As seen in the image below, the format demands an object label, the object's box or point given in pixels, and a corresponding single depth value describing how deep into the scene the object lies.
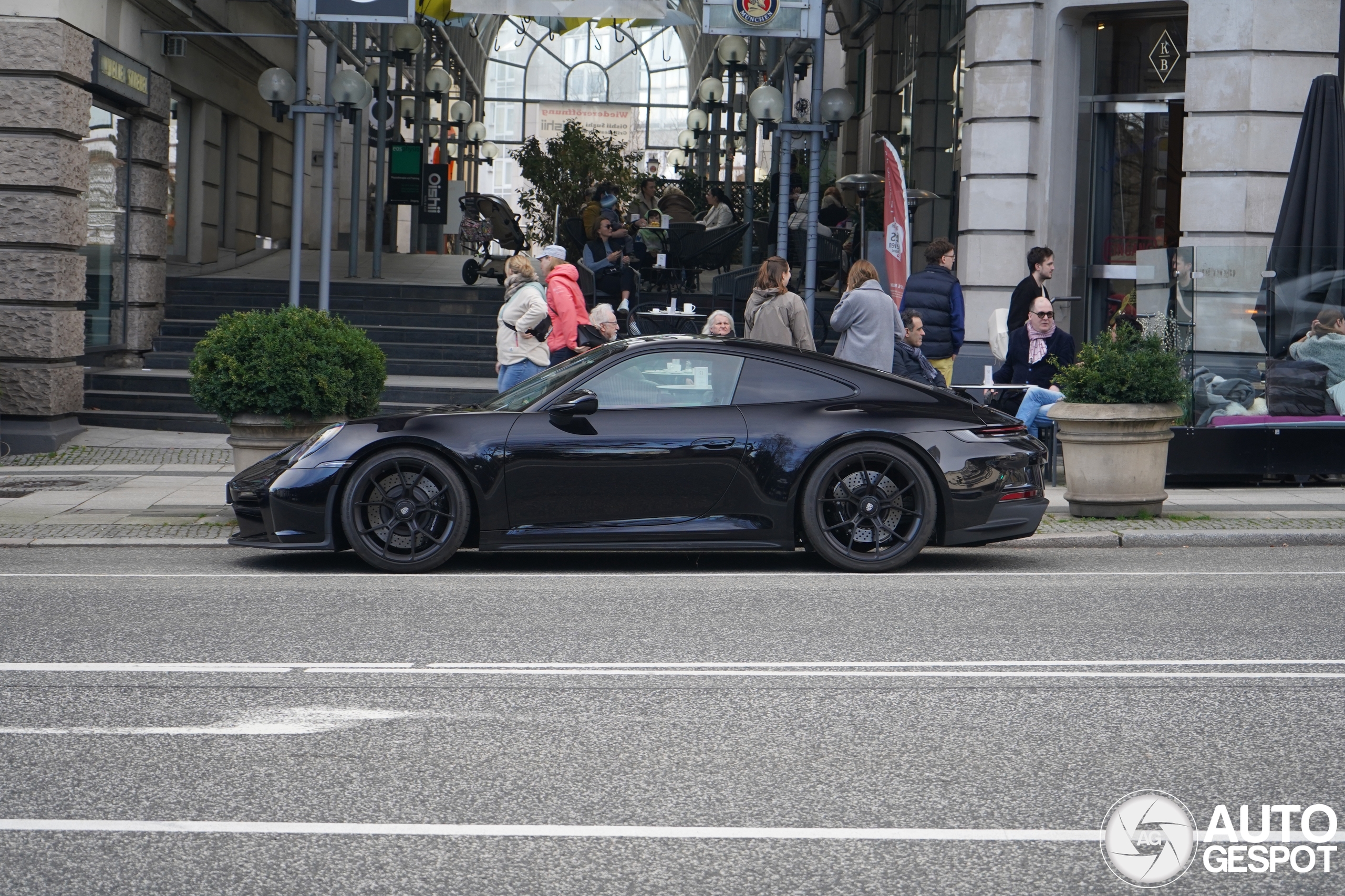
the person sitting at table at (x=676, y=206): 25.64
